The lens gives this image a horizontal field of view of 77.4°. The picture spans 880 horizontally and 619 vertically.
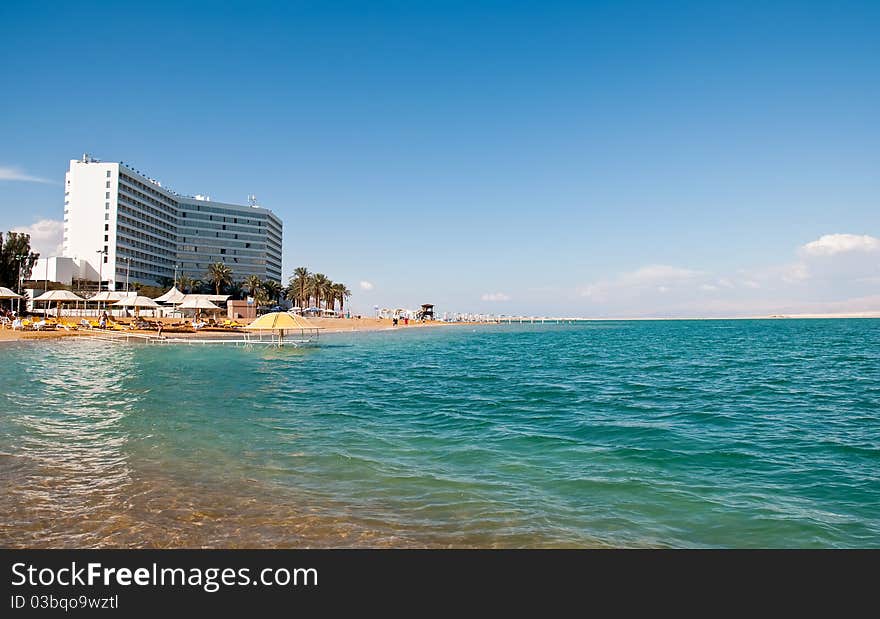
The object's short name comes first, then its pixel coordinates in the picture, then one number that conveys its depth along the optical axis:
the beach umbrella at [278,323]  41.53
